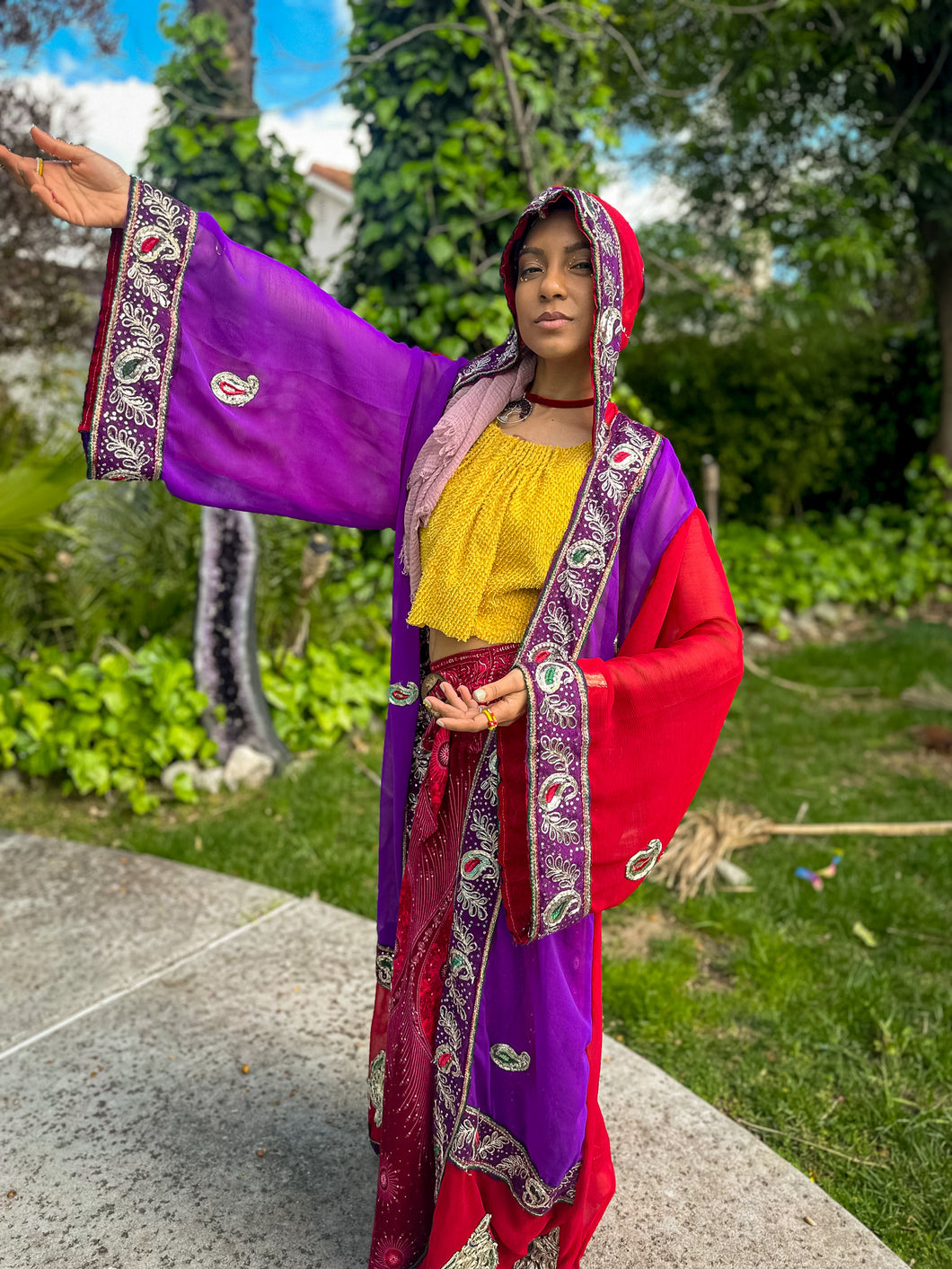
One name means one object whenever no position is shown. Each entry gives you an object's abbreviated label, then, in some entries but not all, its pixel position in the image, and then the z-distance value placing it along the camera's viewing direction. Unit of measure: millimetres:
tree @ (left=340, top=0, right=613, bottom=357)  4422
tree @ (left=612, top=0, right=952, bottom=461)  6277
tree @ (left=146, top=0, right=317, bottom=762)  4051
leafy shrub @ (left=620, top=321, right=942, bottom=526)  8062
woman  1485
